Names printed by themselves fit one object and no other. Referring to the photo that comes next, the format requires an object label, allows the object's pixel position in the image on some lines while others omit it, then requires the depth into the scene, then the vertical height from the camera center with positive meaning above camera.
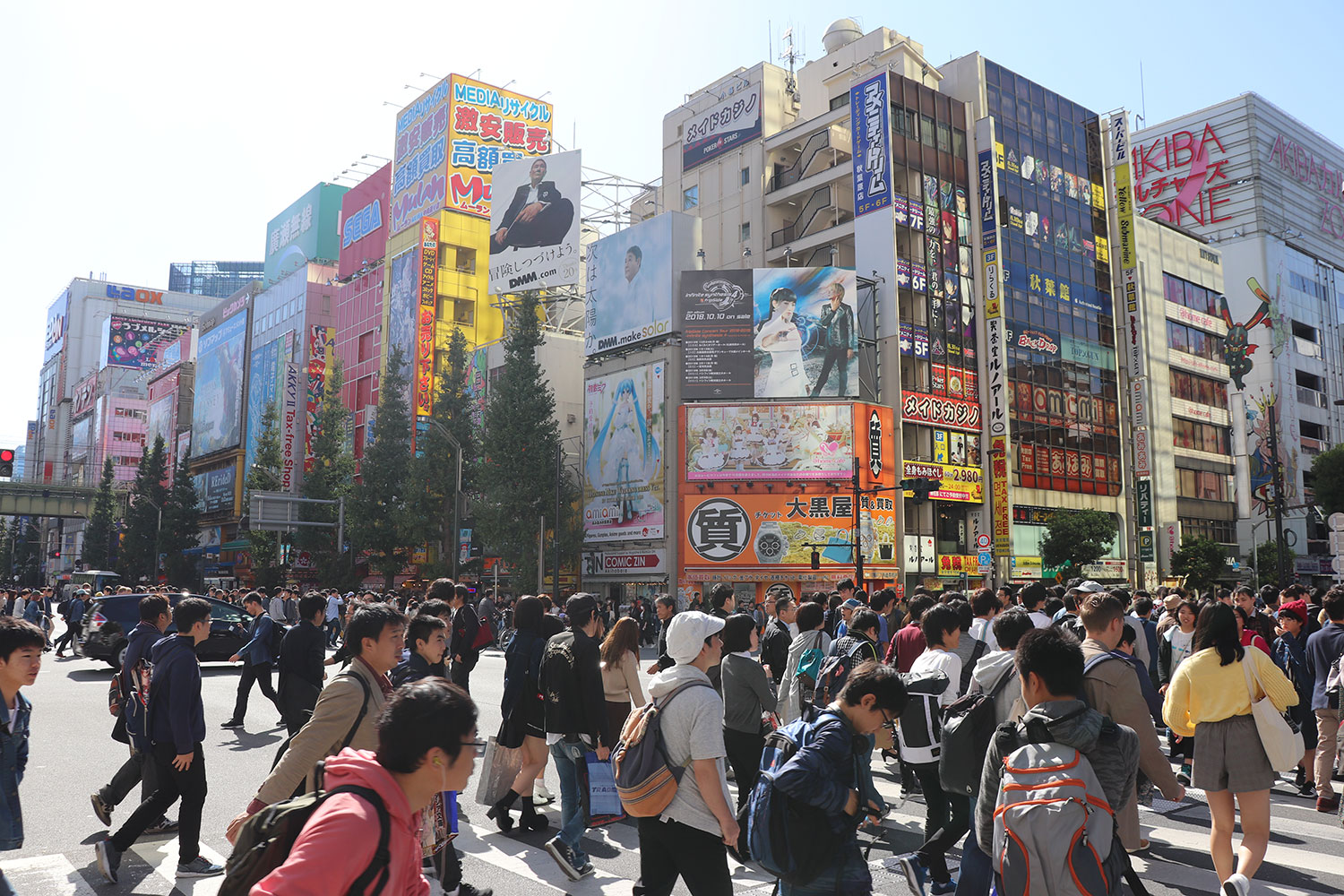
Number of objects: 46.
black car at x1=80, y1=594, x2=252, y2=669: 20.11 -1.48
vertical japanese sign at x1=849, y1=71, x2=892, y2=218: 43.28 +18.75
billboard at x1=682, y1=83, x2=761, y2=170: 50.56 +23.33
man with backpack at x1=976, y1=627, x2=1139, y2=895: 3.24 -0.77
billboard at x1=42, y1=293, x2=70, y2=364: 136.25 +33.55
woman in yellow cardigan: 5.42 -0.97
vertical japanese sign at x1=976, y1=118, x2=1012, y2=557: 44.25 +10.14
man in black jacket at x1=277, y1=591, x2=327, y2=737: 8.52 -0.93
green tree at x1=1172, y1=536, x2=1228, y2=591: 46.06 +0.02
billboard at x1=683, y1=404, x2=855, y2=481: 40.62 +4.98
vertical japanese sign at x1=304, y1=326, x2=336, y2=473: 69.19 +14.36
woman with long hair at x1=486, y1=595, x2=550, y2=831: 7.36 -1.11
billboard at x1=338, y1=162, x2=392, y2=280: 67.38 +24.01
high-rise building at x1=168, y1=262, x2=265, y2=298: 164.75 +47.79
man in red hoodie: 2.17 -0.57
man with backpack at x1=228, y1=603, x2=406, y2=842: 4.29 -0.68
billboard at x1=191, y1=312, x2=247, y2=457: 80.06 +14.57
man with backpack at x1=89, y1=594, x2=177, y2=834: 6.76 -1.04
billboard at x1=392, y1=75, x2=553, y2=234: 60.72 +26.74
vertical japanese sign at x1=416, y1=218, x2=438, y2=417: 57.06 +14.76
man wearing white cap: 4.24 -1.07
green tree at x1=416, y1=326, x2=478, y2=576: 48.44 +5.33
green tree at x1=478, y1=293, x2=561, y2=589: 42.28 +4.47
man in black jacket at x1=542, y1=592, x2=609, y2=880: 6.20 -1.04
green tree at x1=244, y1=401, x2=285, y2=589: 57.06 +4.68
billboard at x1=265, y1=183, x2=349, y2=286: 78.75 +27.18
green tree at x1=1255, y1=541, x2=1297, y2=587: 52.82 +0.00
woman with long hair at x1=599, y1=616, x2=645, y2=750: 6.98 -0.82
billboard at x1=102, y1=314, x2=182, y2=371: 118.69 +27.21
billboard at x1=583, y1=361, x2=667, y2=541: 42.88 +4.73
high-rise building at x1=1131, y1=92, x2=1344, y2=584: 63.06 +21.49
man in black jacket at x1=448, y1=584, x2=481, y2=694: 10.52 -0.90
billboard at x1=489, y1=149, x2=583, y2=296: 47.50 +16.87
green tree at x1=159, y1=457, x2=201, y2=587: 68.19 +2.00
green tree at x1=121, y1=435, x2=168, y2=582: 71.75 +2.63
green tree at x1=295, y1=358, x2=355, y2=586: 54.28 +4.61
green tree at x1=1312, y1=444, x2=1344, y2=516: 48.00 +4.11
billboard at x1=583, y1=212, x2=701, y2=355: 43.75 +13.20
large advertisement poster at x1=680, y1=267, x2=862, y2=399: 41.38 +9.82
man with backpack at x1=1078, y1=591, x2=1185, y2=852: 4.63 -0.67
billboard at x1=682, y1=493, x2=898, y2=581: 39.53 +1.15
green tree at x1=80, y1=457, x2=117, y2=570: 77.75 +2.15
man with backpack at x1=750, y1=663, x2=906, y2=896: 3.65 -0.89
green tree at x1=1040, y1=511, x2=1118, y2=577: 42.41 +1.02
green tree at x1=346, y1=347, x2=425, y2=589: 50.91 +3.71
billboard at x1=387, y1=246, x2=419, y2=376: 59.56 +16.14
